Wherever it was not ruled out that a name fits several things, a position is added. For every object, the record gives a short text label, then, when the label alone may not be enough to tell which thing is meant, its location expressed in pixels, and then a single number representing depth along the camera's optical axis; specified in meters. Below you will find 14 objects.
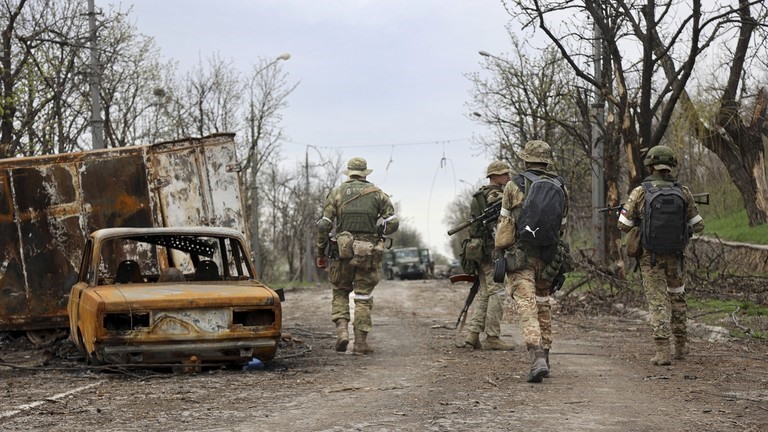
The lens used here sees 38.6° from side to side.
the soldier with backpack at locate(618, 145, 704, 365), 9.79
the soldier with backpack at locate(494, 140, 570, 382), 8.88
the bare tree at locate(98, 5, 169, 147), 29.67
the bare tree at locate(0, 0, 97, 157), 20.42
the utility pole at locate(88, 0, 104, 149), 20.69
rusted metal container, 13.05
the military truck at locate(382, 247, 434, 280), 66.06
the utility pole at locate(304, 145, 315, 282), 48.03
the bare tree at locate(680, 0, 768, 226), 20.89
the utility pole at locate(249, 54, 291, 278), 34.06
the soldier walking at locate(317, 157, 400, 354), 11.41
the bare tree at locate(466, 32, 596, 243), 32.22
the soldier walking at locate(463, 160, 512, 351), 11.46
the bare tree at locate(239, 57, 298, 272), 40.31
